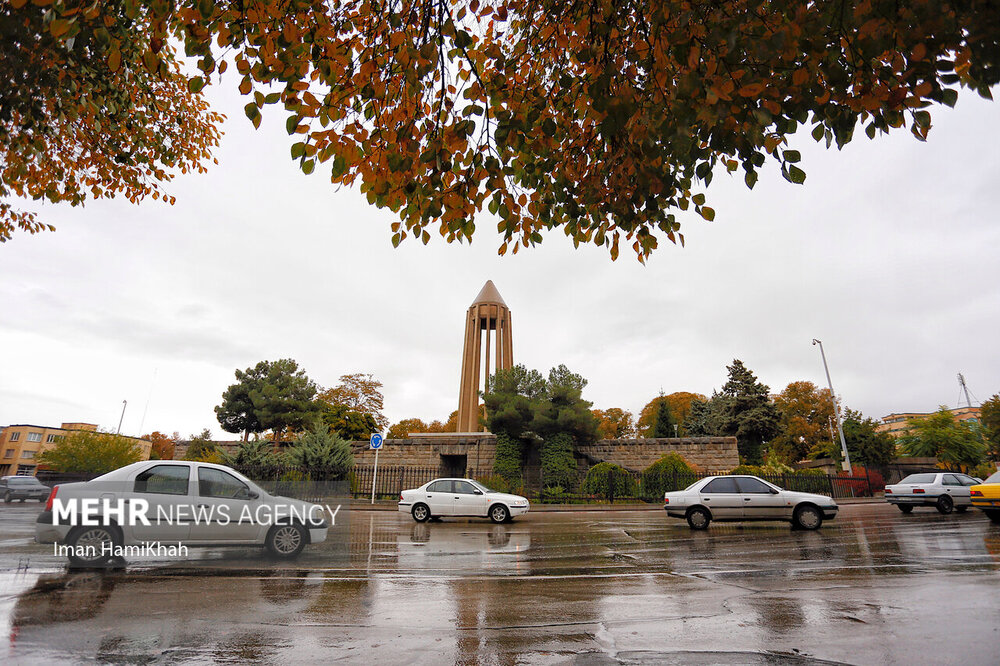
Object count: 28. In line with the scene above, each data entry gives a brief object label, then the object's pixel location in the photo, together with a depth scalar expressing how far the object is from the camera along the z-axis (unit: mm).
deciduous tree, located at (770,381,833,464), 52069
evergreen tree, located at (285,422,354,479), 21547
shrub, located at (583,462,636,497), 22797
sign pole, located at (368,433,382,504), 18734
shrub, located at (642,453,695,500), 22484
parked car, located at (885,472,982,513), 17047
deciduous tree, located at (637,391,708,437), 62672
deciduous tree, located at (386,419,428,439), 60844
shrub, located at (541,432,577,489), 25609
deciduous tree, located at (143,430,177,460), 55984
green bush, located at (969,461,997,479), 28047
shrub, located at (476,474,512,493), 22516
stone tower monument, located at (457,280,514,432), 37312
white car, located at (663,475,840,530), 12477
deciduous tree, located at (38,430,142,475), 32594
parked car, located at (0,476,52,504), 23594
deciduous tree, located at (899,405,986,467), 30922
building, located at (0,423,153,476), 68062
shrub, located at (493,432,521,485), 26734
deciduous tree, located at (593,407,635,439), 66062
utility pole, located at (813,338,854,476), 28439
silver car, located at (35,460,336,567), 6637
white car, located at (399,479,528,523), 15016
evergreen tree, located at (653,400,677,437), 42156
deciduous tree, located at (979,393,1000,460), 32844
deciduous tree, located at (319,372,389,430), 50781
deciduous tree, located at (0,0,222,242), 3984
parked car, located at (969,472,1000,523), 12969
